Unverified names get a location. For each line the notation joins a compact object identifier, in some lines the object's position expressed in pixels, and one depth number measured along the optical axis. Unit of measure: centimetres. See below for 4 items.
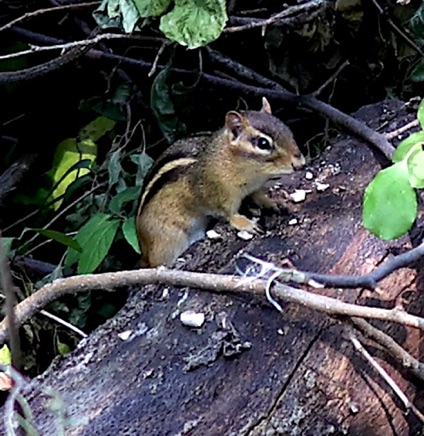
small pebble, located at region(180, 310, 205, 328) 474
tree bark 429
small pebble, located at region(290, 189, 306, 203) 582
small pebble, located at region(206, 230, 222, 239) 565
